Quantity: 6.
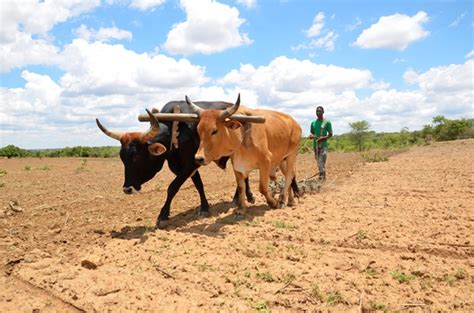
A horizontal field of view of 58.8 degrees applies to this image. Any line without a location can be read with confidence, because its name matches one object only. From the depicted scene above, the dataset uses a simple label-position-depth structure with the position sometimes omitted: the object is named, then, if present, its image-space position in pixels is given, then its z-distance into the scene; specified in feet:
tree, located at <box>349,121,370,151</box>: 132.05
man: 34.73
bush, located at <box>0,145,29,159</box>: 115.89
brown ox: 21.02
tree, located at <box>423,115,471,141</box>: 131.03
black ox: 21.42
